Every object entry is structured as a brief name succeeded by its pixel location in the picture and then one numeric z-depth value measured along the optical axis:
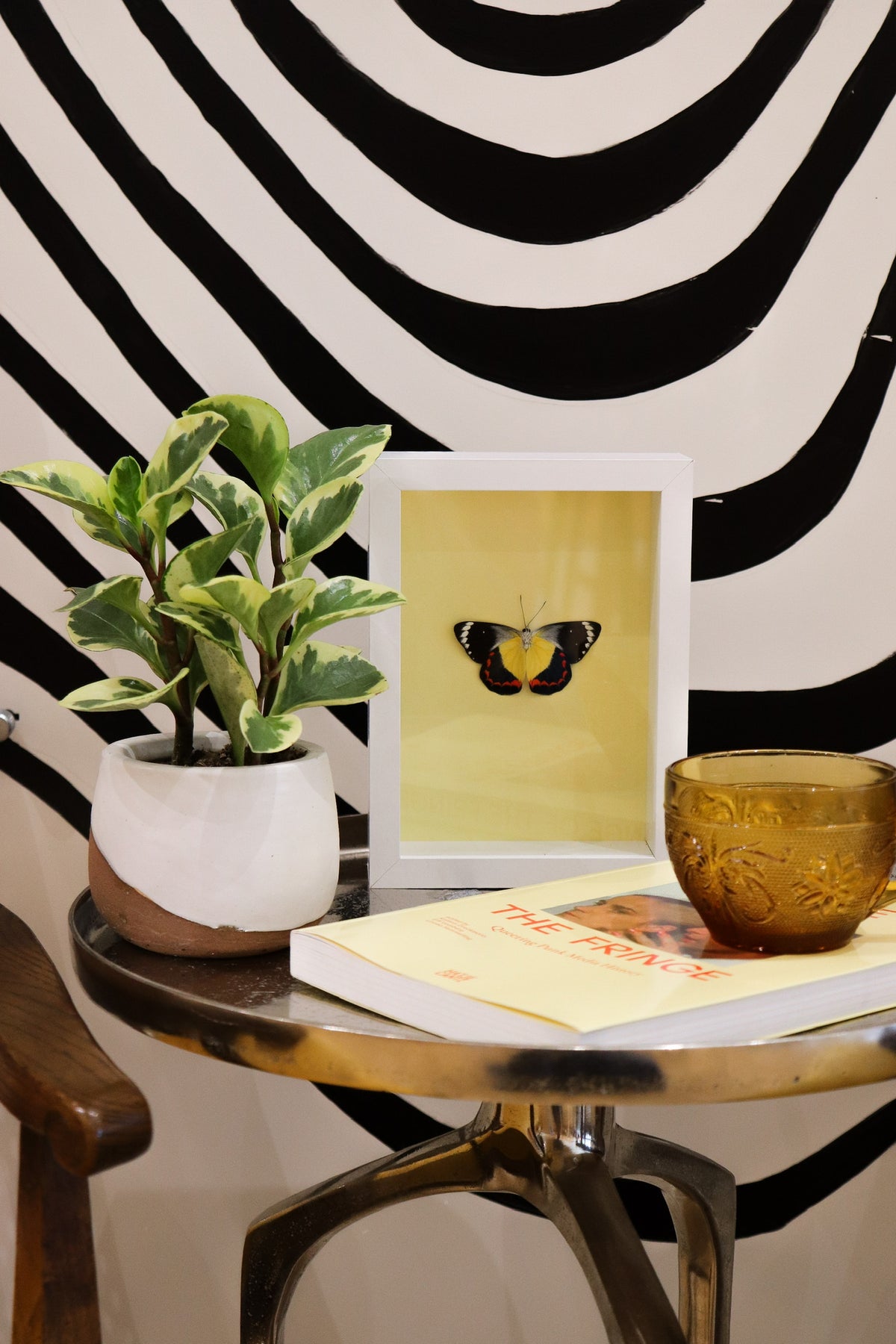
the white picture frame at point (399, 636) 1.46
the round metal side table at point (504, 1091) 1.25
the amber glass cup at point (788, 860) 1.31
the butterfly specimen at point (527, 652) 1.49
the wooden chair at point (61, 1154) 1.20
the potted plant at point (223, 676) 1.35
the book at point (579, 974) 1.25
